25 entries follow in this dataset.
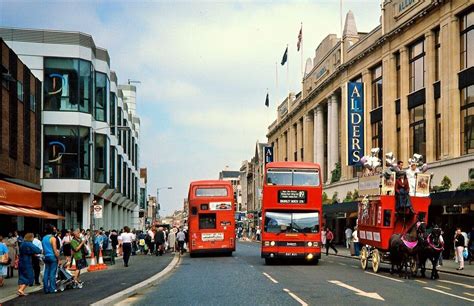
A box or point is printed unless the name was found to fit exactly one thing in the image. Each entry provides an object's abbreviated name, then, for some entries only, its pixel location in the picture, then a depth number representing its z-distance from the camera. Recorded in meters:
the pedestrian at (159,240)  40.09
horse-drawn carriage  21.89
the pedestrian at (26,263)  17.55
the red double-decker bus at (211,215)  34.31
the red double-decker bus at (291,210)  26.95
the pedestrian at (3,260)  19.64
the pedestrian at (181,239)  41.41
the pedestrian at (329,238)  40.22
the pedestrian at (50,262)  17.08
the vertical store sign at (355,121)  46.94
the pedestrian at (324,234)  43.62
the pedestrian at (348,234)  43.19
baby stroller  18.35
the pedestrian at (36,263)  19.74
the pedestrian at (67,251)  19.63
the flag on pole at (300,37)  60.94
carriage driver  21.52
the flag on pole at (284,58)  65.81
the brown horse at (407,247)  20.53
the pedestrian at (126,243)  29.22
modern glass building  43.69
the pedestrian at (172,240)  47.87
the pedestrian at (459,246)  25.52
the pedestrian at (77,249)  18.94
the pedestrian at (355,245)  36.91
